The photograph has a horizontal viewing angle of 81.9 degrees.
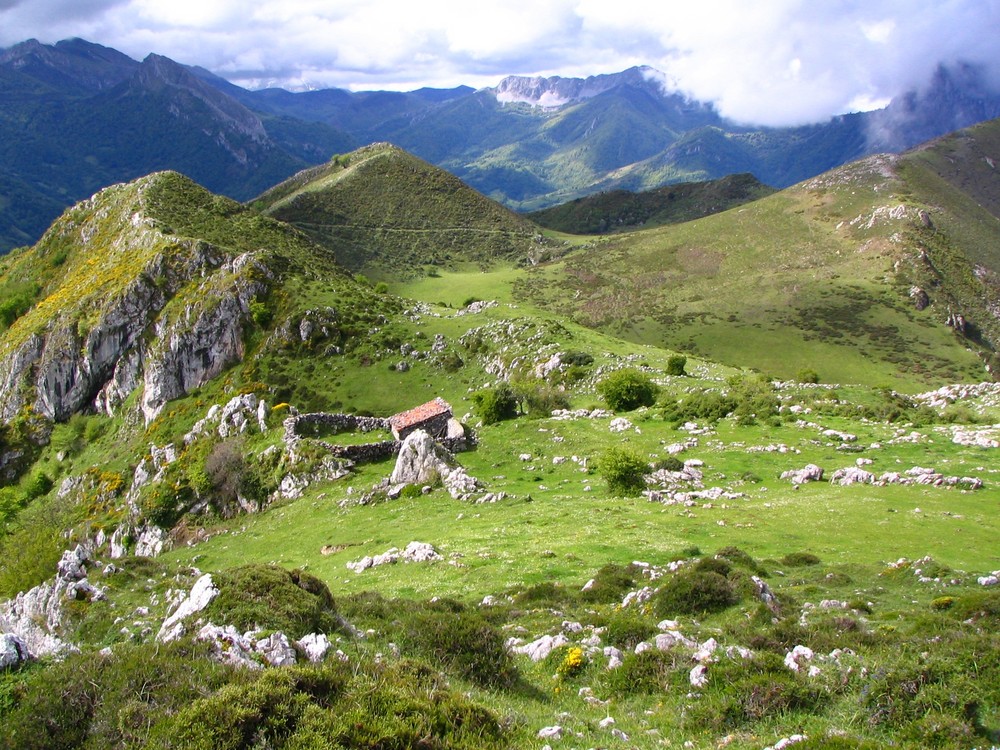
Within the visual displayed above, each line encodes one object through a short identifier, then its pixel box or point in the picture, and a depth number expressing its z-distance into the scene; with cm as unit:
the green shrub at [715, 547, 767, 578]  1795
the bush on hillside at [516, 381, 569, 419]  4553
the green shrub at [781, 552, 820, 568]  1920
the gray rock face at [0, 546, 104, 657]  1638
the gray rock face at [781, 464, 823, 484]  2862
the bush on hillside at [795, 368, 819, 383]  5858
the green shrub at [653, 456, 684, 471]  3130
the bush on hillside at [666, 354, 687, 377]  5109
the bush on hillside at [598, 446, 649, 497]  2930
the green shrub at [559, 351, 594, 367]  5353
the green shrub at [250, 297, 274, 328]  6850
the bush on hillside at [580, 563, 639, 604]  1723
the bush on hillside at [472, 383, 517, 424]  4538
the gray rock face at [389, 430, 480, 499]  3472
